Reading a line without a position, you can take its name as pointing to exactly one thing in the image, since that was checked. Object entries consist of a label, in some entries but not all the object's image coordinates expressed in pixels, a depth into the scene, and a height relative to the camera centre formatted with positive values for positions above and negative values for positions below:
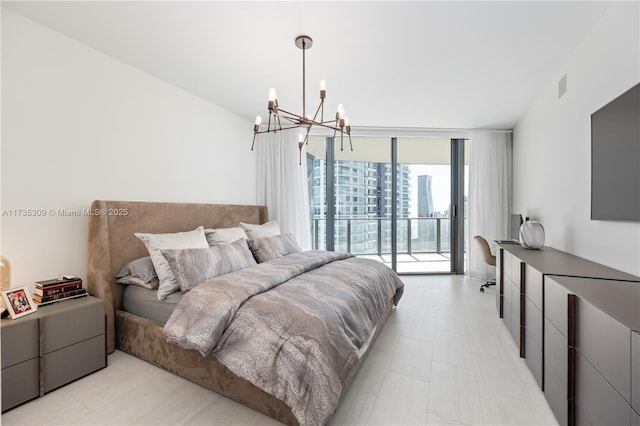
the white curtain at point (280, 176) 4.77 +0.55
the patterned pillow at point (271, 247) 3.17 -0.43
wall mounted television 1.76 +0.33
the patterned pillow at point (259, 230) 3.74 -0.28
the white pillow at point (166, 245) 2.34 -0.33
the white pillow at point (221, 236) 3.19 -0.29
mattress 2.25 -0.75
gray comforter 1.54 -0.74
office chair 4.26 -0.64
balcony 5.39 -0.61
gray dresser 1.12 -0.65
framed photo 1.85 -0.60
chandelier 2.27 +0.74
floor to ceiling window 5.19 +0.26
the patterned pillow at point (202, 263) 2.30 -0.45
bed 1.63 -0.72
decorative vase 2.94 -0.28
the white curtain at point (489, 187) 4.86 +0.36
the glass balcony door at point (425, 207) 5.41 +0.03
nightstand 1.79 -0.93
